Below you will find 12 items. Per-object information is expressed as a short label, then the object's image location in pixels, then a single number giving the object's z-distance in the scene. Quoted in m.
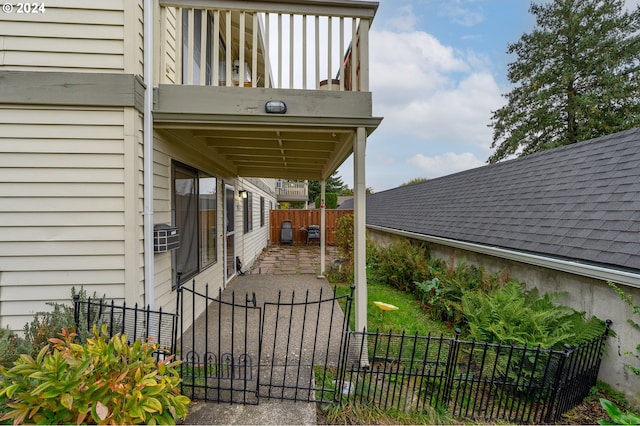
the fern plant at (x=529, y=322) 2.84
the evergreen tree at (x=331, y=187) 33.44
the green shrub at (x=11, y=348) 2.08
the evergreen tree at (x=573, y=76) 13.47
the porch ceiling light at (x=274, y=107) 3.03
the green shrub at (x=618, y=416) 1.86
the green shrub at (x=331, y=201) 17.23
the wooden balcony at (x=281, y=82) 3.00
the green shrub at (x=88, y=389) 1.60
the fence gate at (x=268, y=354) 2.57
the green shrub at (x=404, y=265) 6.04
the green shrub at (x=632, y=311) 2.54
